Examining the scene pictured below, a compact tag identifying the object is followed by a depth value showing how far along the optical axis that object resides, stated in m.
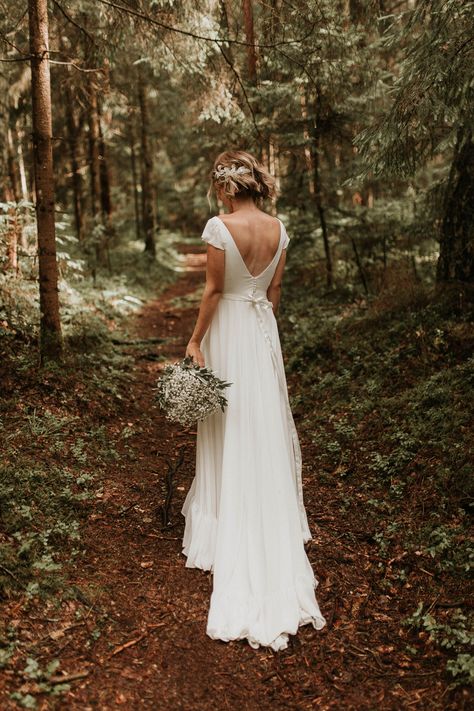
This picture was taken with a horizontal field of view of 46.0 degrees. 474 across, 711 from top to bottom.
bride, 3.84
